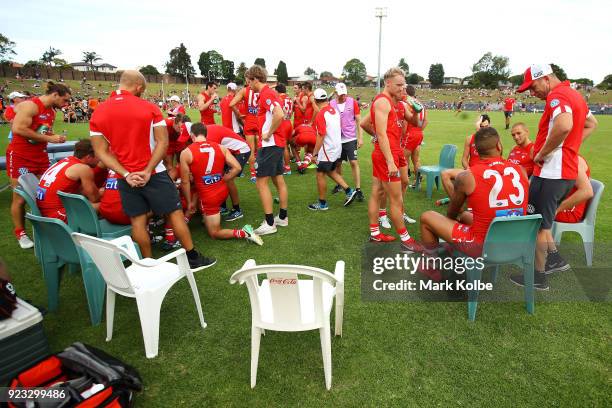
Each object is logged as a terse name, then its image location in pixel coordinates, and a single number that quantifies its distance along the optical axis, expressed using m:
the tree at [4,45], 54.34
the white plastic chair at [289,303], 2.01
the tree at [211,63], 88.75
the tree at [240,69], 73.44
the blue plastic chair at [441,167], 6.42
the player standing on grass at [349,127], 6.33
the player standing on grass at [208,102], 9.04
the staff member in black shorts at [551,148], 3.17
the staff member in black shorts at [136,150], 3.18
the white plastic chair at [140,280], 2.49
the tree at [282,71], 85.15
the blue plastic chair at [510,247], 2.69
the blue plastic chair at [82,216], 3.33
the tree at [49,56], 82.31
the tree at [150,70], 71.62
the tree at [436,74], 100.94
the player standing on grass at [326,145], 5.81
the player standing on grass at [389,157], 3.97
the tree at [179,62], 86.50
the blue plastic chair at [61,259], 2.89
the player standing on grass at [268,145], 4.59
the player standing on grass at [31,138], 4.57
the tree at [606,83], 64.04
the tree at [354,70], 111.09
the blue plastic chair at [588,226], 3.66
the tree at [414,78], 93.19
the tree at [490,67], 89.21
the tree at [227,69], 88.56
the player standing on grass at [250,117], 7.22
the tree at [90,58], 97.06
